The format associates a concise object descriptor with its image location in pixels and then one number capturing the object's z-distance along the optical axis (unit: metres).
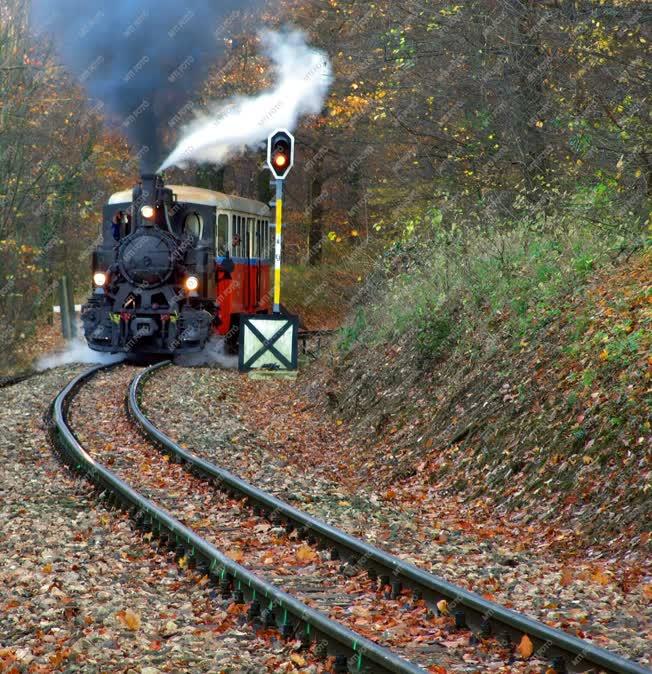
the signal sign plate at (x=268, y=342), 37.91
